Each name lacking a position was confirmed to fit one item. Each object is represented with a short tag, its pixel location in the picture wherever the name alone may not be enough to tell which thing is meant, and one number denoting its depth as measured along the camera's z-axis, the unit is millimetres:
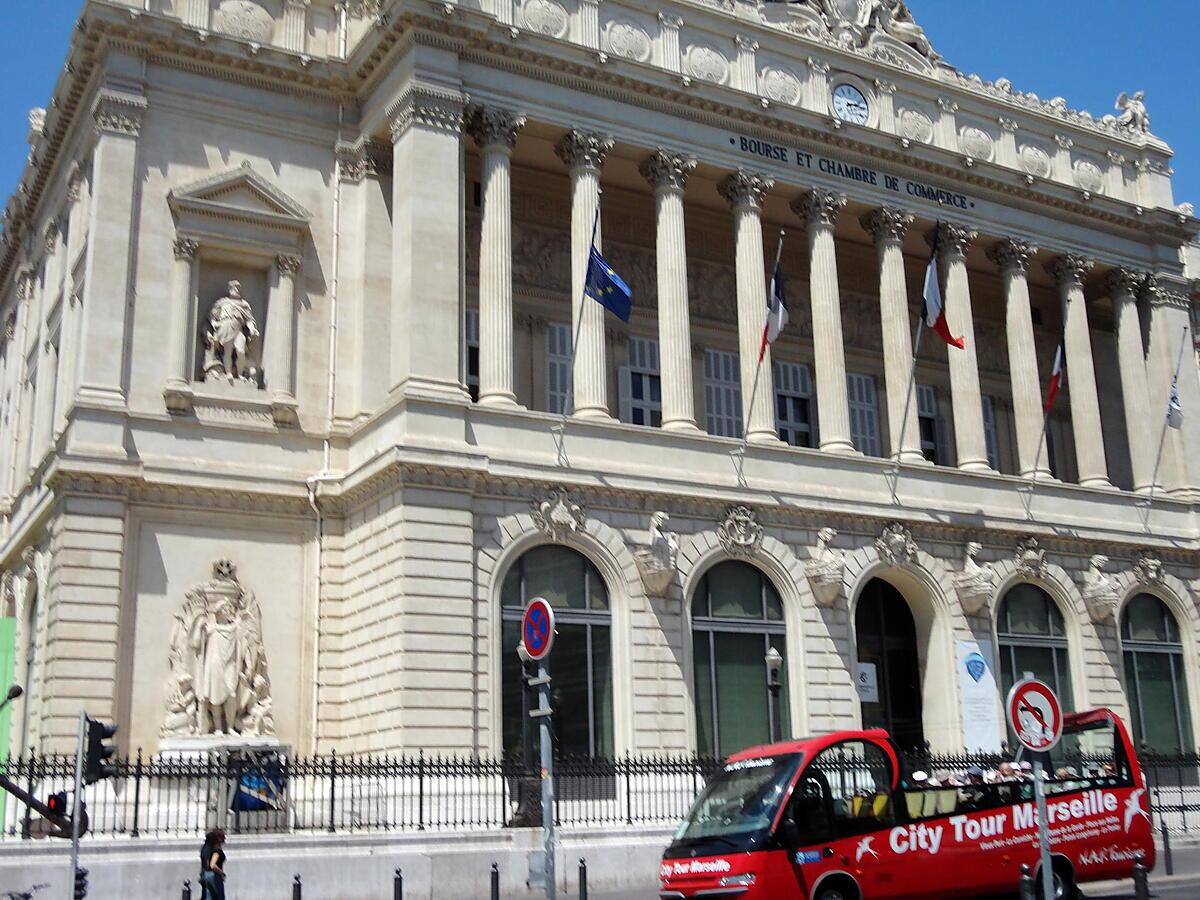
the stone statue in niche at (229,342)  32594
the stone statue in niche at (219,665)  29938
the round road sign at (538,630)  16812
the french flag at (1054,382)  38094
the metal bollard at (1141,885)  18234
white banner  35744
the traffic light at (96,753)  18906
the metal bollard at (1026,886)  17734
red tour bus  19375
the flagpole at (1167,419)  40406
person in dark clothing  19781
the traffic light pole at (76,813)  18234
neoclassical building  30359
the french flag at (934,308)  35594
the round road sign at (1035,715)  15492
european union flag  31312
